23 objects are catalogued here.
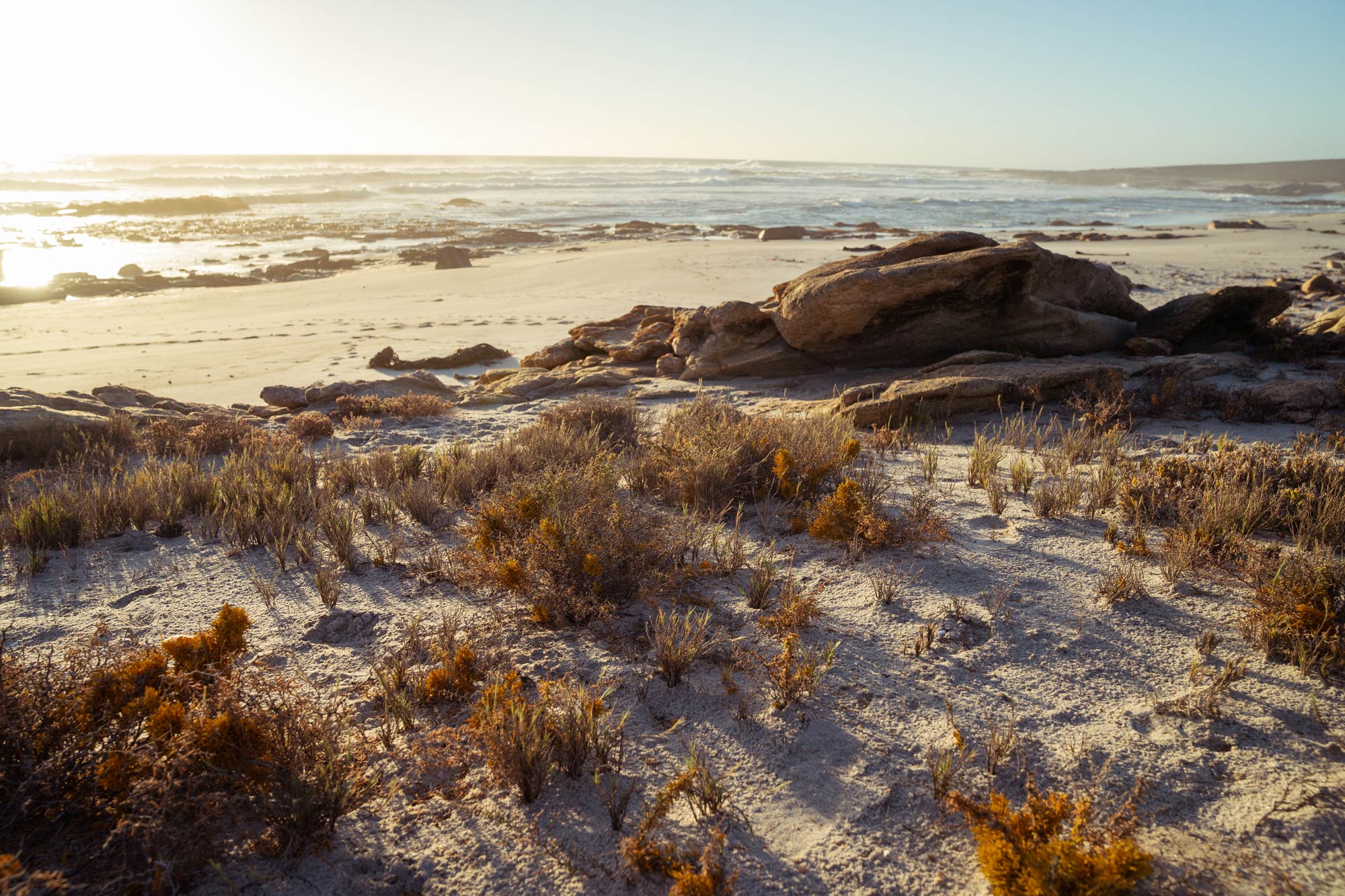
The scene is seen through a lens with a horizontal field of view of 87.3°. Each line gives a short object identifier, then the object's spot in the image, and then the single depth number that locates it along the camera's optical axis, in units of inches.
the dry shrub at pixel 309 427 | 297.0
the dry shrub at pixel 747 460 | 191.0
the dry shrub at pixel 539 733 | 97.3
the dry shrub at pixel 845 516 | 168.6
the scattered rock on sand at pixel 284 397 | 354.9
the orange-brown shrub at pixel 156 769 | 82.0
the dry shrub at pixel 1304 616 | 115.5
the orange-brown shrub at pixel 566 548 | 140.6
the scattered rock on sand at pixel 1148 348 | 319.0
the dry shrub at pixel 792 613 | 134.1
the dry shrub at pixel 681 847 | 81.7
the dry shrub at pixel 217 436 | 266.5
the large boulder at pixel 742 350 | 357.7
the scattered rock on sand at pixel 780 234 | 1062.4
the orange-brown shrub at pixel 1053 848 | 76.8
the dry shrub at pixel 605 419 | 257.1
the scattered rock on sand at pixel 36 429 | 248.2
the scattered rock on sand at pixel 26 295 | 630.2
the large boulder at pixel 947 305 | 302.8
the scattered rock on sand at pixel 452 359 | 425.1
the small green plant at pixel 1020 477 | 196.5
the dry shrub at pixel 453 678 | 116.8
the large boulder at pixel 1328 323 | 328.5
